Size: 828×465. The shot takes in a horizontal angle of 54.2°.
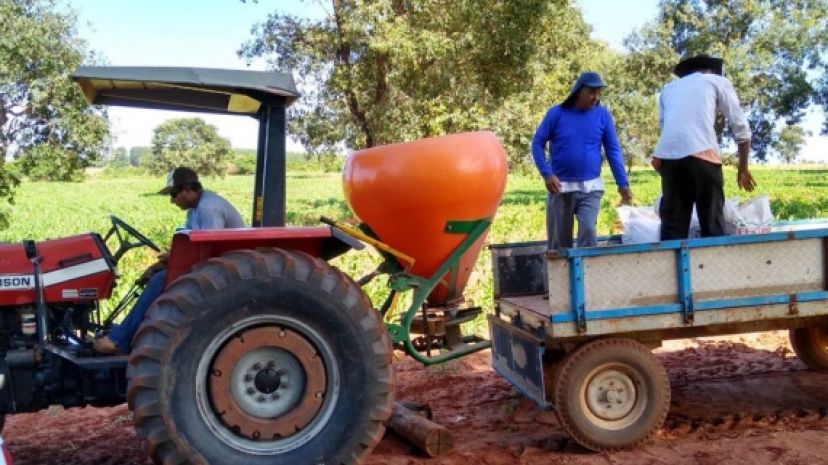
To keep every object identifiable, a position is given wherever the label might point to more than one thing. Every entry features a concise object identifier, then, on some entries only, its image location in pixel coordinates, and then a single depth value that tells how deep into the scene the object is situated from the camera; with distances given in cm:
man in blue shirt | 573
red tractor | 375
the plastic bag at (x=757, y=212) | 558
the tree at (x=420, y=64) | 1359
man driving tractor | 421
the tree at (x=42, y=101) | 1219
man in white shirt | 518
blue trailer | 461
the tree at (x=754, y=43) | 3378
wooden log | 455
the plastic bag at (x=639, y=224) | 580
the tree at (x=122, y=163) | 8573
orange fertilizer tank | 456
